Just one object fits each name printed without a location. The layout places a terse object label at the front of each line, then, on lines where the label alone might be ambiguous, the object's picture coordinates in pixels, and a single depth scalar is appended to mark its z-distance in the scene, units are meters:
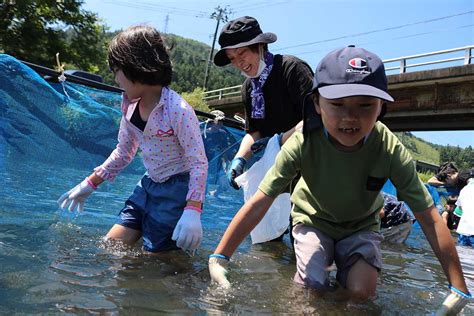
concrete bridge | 15.10
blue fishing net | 3.83
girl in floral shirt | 2.36
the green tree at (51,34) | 20.33
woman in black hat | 2.90
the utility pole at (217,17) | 42.75
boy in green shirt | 1.73
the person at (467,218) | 5.29
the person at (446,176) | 7.63
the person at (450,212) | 7.22
